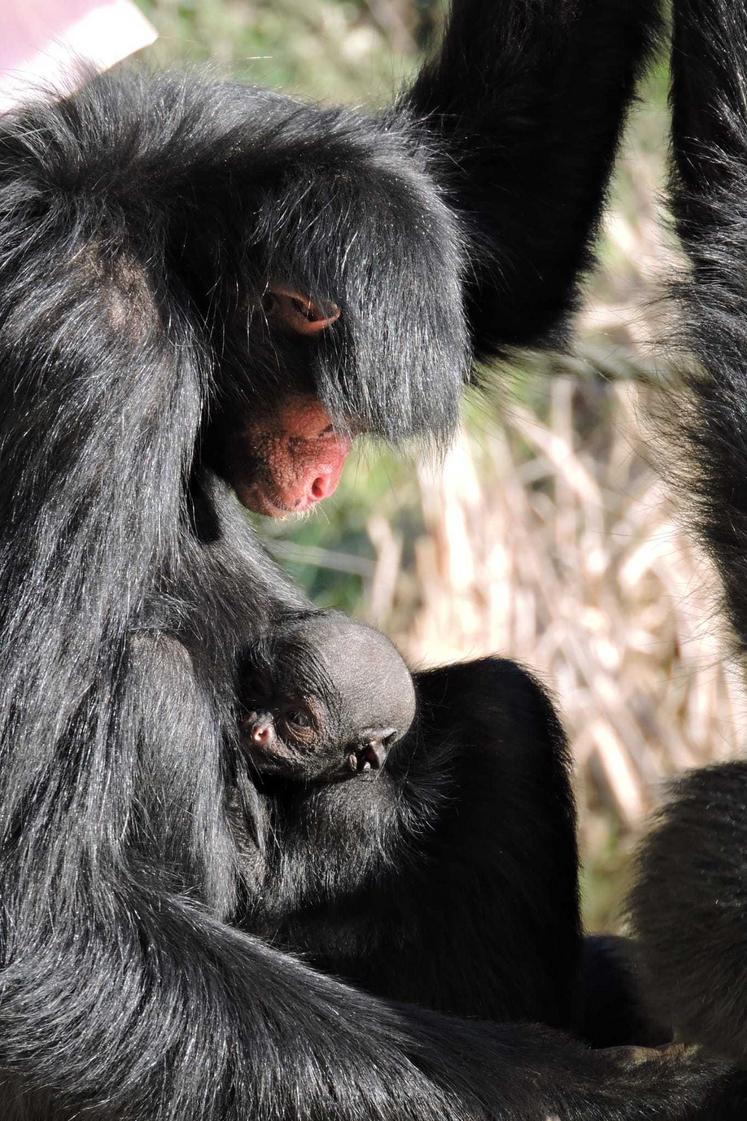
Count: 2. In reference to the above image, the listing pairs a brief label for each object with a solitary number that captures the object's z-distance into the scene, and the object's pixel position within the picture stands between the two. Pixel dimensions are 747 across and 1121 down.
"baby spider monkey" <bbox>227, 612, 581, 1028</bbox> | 7.72
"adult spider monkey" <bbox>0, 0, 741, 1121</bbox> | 6.40
